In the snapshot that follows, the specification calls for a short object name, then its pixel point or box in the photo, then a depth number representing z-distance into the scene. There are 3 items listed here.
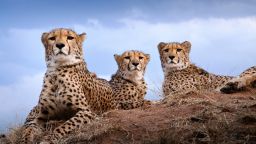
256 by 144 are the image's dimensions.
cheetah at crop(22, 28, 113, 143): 13.11
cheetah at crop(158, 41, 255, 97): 17.45
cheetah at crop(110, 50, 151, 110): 15.47
